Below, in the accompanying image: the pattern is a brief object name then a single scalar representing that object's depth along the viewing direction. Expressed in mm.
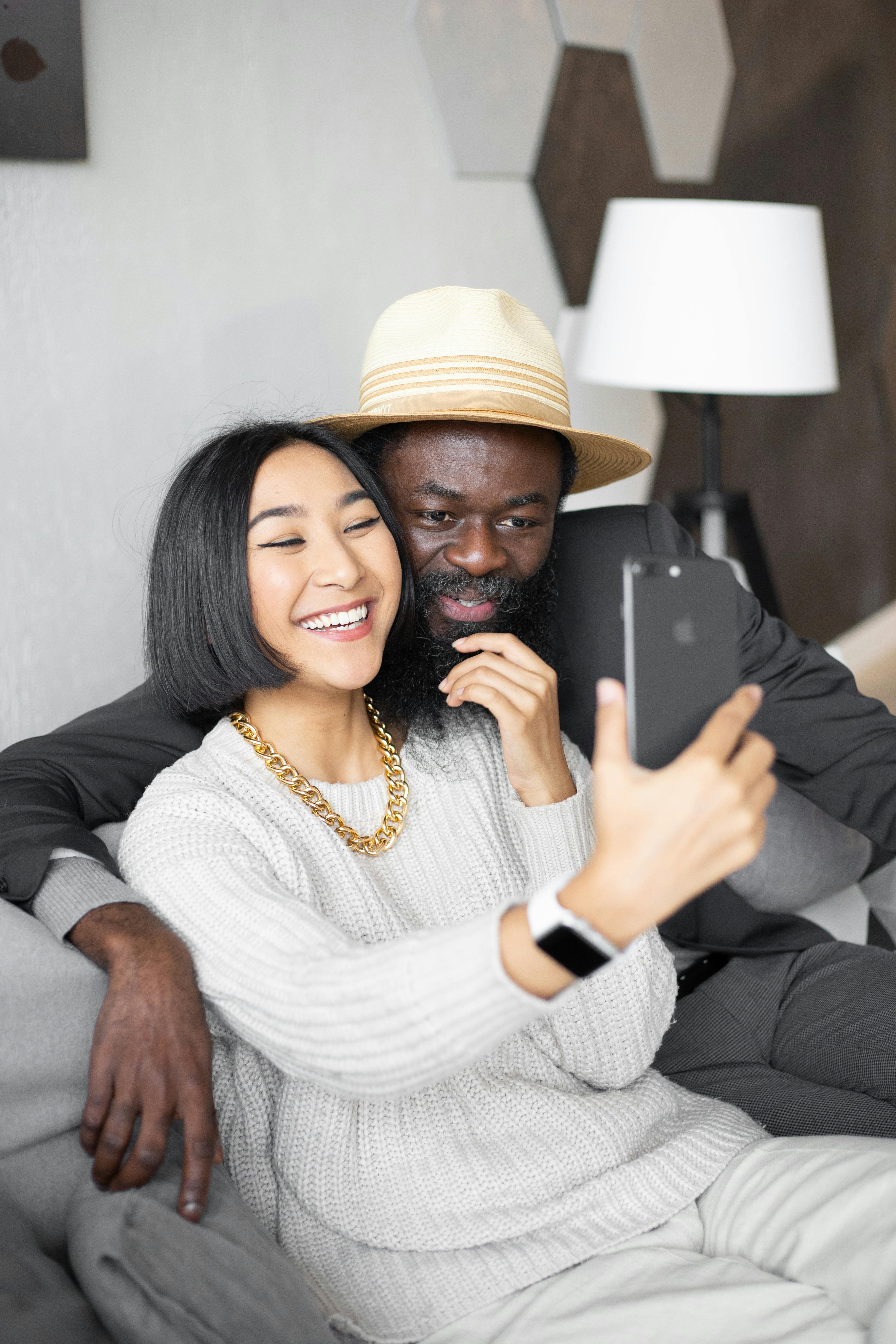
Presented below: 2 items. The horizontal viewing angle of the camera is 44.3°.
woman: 801
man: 1438
